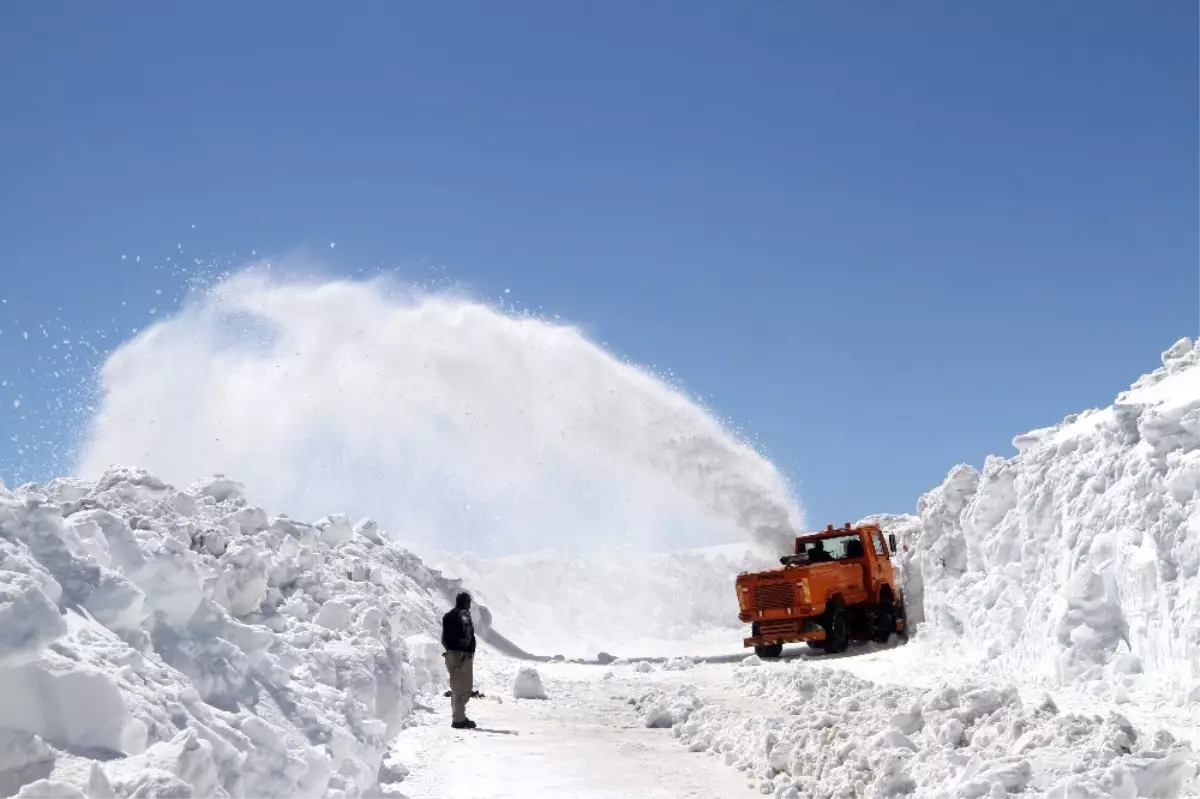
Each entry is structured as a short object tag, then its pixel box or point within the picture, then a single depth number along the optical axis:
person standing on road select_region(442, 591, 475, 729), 11.45
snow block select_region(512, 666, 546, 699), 15.27
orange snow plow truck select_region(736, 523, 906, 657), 19.12
